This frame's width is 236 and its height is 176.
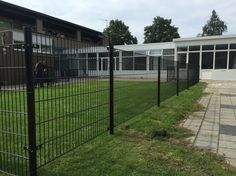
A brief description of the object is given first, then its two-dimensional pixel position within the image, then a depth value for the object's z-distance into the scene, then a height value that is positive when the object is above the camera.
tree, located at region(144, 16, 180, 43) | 58.50 +9.62
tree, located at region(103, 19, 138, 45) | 59.88 +9.54
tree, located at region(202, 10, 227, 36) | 59.41 +11.05
